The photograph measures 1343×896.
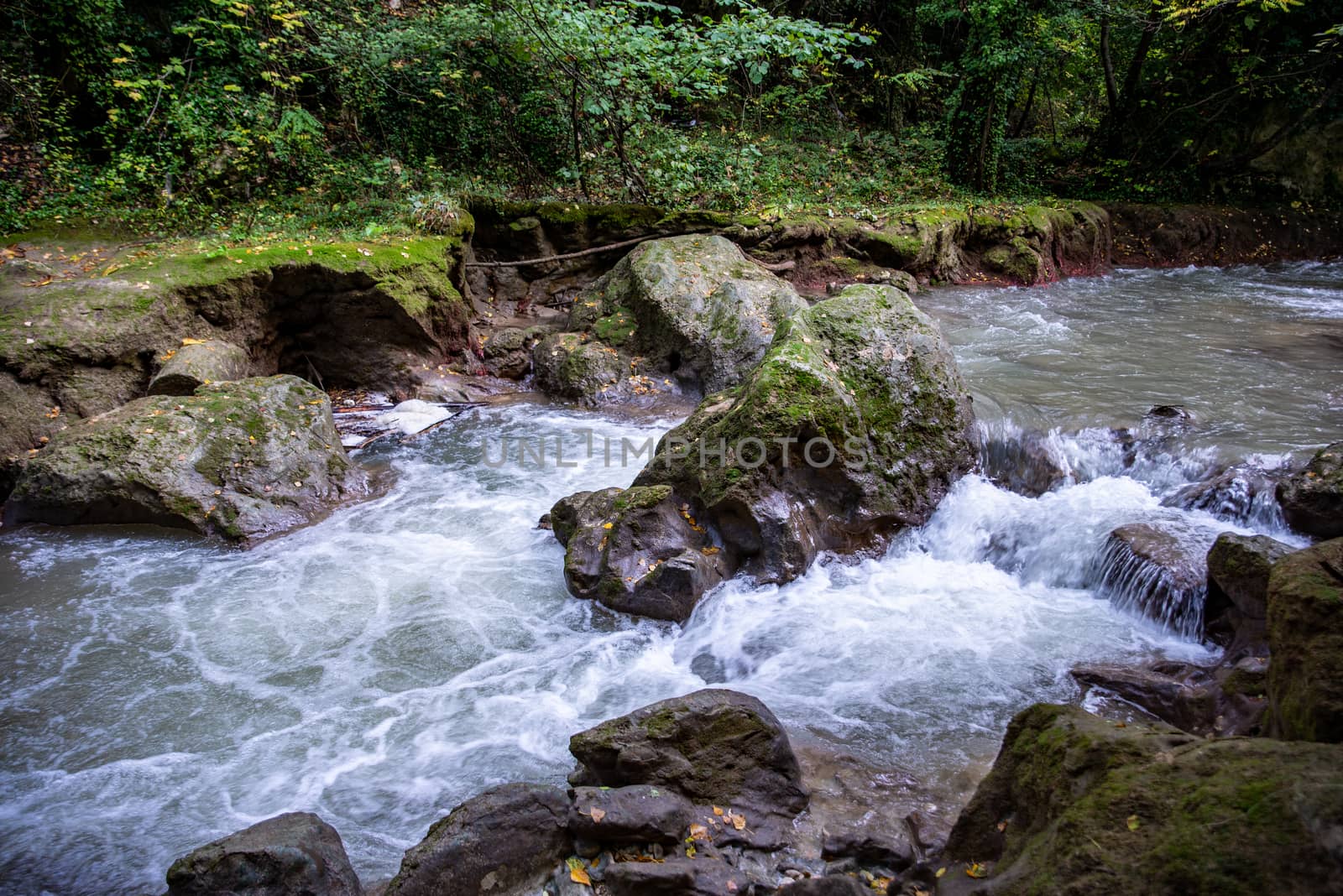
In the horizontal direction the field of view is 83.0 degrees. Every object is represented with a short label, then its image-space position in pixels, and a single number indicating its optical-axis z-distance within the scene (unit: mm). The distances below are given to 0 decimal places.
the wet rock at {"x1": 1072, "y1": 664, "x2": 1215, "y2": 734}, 4191
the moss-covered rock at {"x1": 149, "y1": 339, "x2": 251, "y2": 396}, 7645
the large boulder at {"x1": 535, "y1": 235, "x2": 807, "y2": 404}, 9727
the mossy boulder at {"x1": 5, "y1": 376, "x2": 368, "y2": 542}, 6727
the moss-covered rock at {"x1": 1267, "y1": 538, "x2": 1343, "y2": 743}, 2609
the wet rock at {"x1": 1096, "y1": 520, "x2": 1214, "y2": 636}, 5250
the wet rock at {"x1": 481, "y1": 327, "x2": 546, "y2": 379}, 10805
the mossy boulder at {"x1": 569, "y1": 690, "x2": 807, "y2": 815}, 3725
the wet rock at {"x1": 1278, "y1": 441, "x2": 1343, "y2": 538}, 5469
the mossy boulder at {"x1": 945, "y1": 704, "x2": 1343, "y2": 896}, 1918
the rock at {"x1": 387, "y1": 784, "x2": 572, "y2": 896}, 3227
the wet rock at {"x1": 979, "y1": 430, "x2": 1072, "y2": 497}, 7203
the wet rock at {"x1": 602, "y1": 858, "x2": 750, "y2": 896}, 3156
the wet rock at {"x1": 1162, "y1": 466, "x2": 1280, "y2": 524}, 6059
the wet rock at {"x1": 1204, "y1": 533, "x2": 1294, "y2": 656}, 4699
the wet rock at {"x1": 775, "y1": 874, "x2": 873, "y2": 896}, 2918
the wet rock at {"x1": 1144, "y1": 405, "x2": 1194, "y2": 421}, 7517
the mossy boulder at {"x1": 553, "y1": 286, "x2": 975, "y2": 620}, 5848
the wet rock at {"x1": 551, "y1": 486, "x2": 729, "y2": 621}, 5617
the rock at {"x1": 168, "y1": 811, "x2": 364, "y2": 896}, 3090
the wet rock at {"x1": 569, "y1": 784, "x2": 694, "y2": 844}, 3414
